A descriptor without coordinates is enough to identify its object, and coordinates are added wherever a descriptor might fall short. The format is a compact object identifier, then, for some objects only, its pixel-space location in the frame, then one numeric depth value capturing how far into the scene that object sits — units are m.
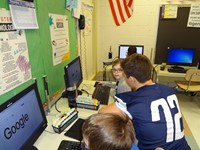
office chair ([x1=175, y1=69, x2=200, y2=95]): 2.83
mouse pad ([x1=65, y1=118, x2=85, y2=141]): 1.23
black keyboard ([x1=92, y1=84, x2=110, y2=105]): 1.77
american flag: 2.99
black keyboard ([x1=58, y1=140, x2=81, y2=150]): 1.09
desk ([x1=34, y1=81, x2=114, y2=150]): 1.15
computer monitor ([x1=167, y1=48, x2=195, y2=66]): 3.31
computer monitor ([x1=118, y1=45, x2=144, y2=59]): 3.66
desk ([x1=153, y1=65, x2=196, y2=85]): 3.10
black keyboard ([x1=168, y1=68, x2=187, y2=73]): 3.14
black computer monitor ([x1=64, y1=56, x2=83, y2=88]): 1.59
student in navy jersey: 1.09
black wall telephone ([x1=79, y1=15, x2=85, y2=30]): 2.53
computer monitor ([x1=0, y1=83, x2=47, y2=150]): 0.81
